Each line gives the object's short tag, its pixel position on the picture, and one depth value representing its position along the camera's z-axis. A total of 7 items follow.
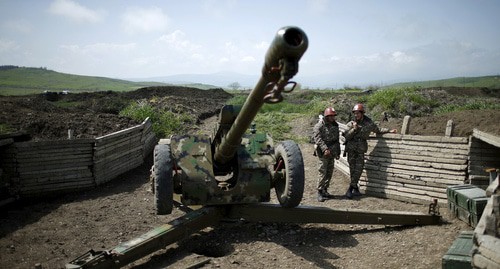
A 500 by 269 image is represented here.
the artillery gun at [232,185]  6.05
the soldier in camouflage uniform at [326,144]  8.68
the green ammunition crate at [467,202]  6.23
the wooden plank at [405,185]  7.74
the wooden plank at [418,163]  7.50
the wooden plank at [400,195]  7.89
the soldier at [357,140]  8.51
